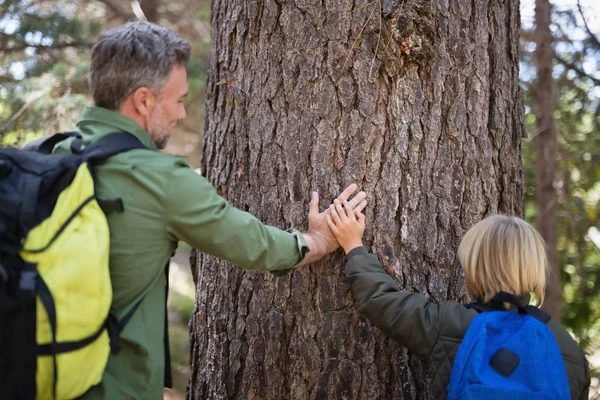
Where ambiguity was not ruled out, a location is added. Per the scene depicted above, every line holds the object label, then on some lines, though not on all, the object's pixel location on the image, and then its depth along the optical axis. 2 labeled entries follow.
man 2.11
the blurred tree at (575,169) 6.83
